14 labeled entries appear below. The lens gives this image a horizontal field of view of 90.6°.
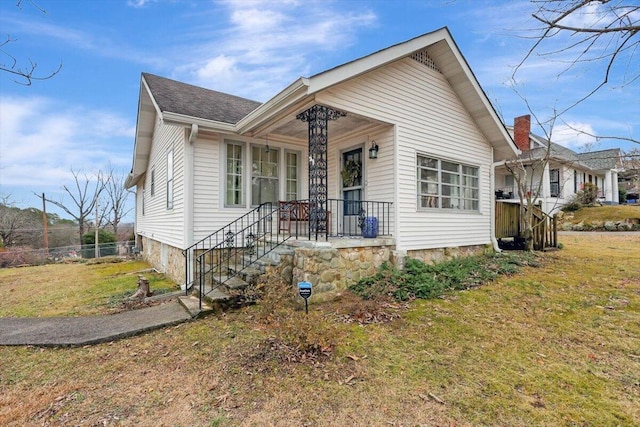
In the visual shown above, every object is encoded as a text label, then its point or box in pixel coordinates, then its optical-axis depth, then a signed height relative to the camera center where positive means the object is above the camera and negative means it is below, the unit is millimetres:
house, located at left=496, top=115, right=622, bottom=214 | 21109 +3226
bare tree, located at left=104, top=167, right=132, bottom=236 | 32031 +1980
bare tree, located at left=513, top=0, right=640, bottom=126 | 2748 +1674
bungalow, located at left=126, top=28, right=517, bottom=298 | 6273 +1363
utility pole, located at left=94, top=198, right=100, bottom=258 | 18895 -2000
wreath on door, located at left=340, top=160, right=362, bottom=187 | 8109 +1173
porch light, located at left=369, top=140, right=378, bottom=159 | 7523 +1557
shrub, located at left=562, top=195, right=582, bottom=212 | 21859 +763
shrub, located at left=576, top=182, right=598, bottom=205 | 22391 +1573
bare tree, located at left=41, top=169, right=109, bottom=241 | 29641 +2117
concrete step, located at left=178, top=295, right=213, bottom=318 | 5023 -1473
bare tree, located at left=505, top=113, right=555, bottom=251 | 10521 +135
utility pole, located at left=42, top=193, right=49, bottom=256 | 21947 -228
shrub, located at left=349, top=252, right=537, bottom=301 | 5934 -1281
